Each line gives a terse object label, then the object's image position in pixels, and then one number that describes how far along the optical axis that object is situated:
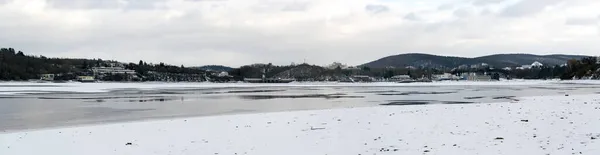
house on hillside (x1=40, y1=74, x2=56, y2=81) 142.50
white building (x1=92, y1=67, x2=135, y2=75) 176.55
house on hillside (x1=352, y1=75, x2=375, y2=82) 190.38
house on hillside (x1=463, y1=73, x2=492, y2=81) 180.91
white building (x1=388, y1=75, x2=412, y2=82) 189.88
